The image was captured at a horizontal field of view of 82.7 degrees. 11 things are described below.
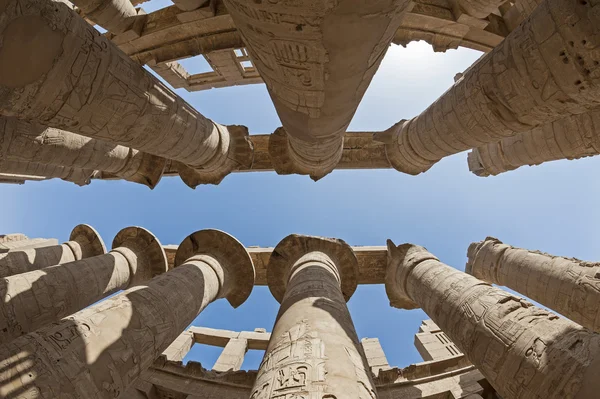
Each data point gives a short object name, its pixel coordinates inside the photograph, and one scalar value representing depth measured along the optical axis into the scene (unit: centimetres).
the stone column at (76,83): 318
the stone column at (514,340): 347
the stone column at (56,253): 814
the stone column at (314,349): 316
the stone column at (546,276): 575
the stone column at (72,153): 682
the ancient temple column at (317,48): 267
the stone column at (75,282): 557
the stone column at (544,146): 590
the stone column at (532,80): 305
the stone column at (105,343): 344
